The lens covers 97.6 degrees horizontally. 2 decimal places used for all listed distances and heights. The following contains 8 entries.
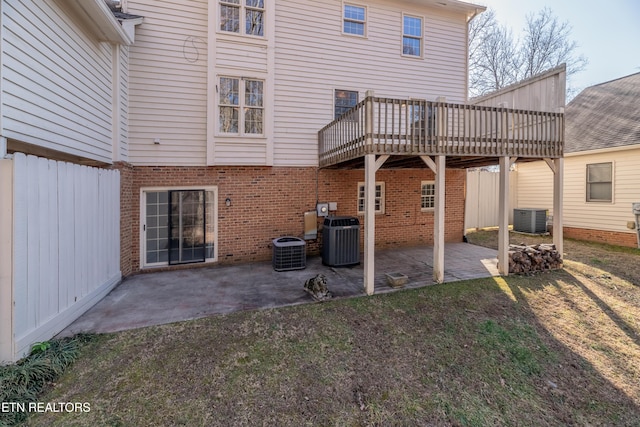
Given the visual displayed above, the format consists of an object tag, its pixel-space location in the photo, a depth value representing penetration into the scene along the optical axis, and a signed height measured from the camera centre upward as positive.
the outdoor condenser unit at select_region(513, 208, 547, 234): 11.20 -0.41
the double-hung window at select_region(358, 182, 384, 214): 8.80 +0.32
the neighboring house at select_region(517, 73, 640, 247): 9.22 +1.53
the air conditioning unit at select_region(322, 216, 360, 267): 7.03 -0.81
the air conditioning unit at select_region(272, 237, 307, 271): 6.82 -1.15
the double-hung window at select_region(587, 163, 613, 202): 9.72 +1.04
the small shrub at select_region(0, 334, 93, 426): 2.62 -1.76
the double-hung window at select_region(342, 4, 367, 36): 8.31 +5.66
